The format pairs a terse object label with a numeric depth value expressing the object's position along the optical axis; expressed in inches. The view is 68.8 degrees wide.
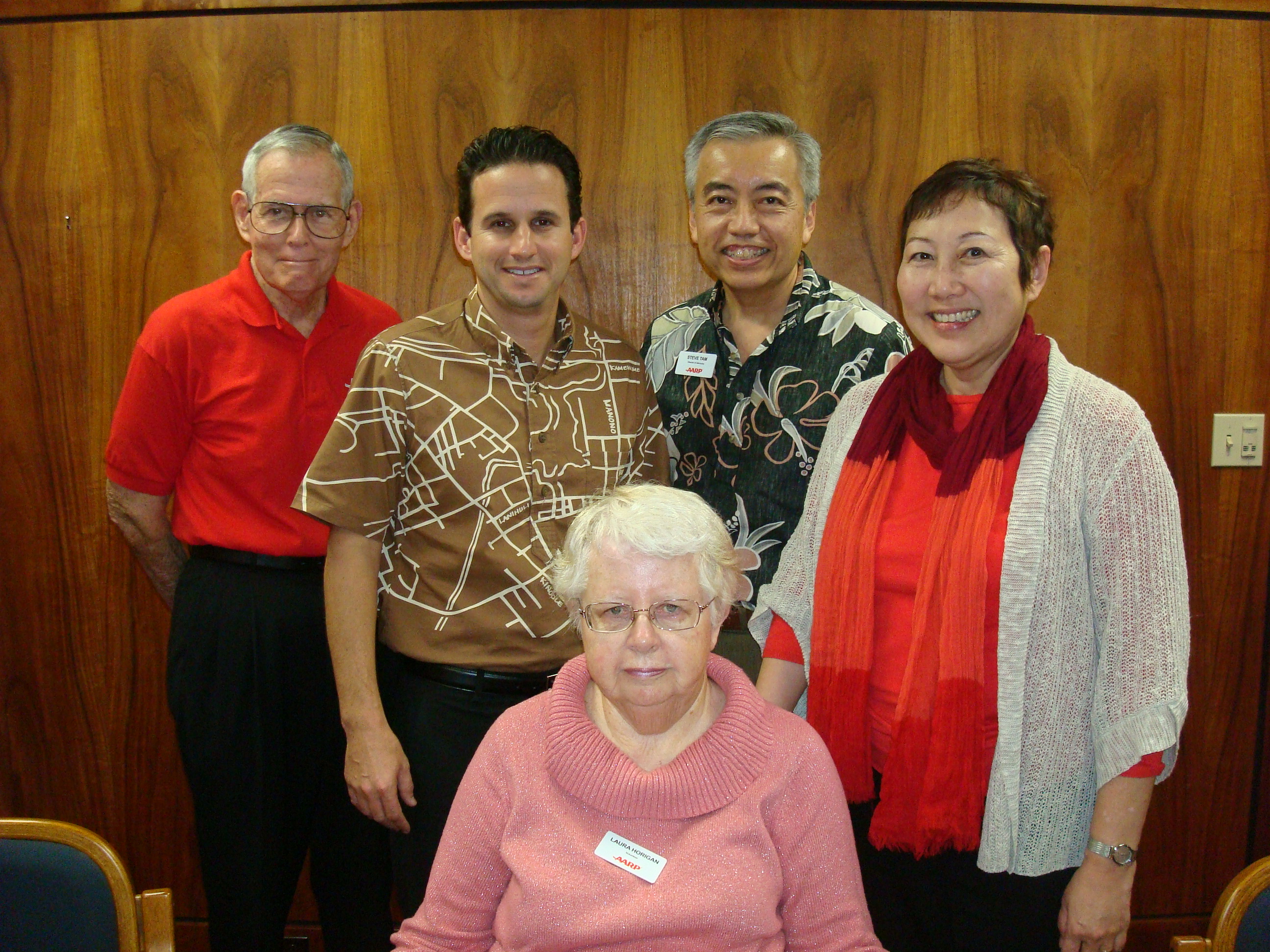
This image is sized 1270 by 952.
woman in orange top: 54.8
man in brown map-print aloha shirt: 69.4
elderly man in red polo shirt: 81.6
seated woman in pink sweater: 50.1
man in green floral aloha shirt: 76.4
